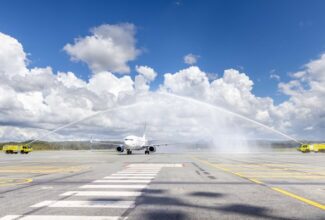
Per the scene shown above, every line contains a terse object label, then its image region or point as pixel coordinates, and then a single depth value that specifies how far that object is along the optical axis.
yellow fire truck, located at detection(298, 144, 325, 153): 86.12
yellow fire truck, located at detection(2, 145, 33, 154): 79.88
